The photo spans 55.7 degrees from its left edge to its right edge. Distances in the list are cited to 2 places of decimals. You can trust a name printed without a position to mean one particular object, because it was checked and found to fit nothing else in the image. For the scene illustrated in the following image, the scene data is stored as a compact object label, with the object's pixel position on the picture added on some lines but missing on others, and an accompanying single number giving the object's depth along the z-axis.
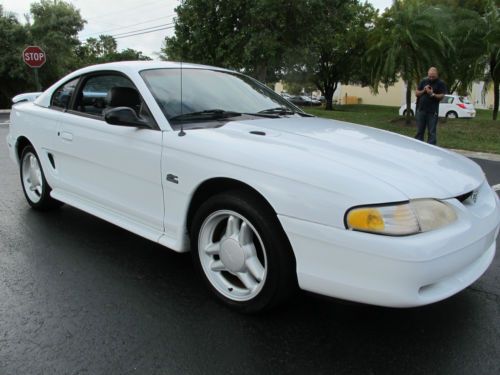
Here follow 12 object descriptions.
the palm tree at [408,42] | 13.95
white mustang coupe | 2.27
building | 49.28
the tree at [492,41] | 14.81
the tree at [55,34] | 25.06
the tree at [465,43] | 15.36
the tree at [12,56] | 23.55
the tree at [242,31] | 14.98
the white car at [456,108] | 23.00
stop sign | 17.36
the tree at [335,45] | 16.30
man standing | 9.51
